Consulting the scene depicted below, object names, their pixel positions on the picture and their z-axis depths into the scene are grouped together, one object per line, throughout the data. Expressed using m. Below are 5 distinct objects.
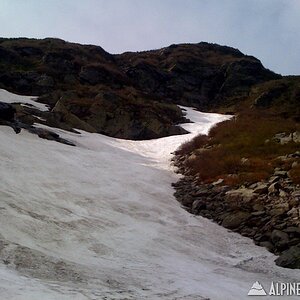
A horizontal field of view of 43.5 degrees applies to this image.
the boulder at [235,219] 16.86
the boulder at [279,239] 14.14
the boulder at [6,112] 29.85
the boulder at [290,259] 12.46
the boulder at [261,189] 19.05
